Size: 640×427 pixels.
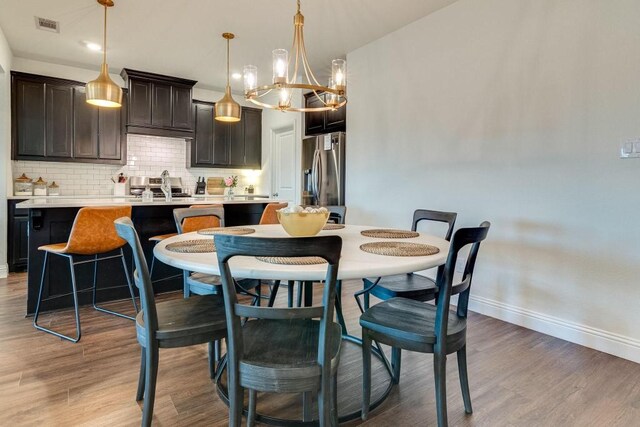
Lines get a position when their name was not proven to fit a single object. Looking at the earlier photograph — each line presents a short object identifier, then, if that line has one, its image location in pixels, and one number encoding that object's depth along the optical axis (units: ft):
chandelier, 7.06
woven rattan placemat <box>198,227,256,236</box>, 6.67
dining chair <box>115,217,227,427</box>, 4.51
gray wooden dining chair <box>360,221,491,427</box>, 4.63
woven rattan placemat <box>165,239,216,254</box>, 5.11
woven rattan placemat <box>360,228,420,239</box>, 6.77
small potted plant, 18.67
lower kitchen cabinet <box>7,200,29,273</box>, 13.99
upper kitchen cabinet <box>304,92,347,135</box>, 15.25
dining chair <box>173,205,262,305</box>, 6.63
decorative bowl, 5.57
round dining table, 4.03
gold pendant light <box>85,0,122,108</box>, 9.76
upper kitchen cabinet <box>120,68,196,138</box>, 16.88
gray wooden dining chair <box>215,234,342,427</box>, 3.54
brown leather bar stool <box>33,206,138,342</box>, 8.13
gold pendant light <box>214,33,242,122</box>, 12.15
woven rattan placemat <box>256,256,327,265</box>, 4.34
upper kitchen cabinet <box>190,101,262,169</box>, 19.35
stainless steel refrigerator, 14.64
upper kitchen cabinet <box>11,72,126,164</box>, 14.85
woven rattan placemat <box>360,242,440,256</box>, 5.10
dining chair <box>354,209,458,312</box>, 6.53
